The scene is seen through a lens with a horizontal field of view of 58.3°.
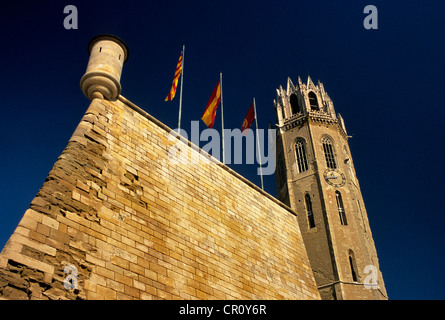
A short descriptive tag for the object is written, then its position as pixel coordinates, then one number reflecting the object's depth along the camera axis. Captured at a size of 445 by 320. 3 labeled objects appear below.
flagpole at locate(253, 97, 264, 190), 14.22
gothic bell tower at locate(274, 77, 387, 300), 25.72
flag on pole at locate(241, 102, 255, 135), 15.34
